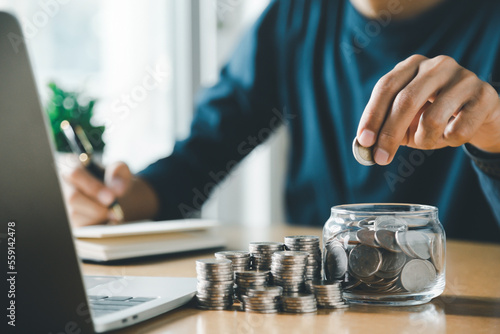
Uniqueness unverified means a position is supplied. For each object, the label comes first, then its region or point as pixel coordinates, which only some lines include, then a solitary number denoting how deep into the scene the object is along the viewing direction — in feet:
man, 4.53
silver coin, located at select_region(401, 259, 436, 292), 2.07
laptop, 1.57
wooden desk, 1.86
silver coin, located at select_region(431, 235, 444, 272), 2.14
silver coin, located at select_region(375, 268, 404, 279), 2.05
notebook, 3.21
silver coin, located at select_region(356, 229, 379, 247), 2.08
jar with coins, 2.06
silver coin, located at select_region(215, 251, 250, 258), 2.31
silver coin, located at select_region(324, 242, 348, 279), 2.15
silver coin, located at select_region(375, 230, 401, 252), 2.05
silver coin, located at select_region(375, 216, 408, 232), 2.09
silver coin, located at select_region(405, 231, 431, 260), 2.08
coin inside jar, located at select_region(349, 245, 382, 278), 2.07
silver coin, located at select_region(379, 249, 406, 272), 2.04
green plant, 5.79
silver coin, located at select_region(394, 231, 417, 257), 2.06
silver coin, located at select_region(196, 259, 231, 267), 2.11
